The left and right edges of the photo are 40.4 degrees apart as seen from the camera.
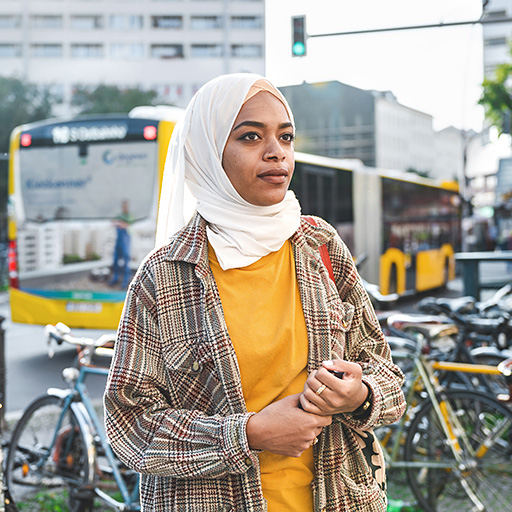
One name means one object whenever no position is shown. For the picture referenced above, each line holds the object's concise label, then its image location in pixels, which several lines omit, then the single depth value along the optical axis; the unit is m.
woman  1.54
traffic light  10.11
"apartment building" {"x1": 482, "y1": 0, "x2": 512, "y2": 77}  63.19
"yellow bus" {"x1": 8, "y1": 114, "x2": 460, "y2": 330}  8.84
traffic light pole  10.55
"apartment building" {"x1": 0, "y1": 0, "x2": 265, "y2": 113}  60.34
